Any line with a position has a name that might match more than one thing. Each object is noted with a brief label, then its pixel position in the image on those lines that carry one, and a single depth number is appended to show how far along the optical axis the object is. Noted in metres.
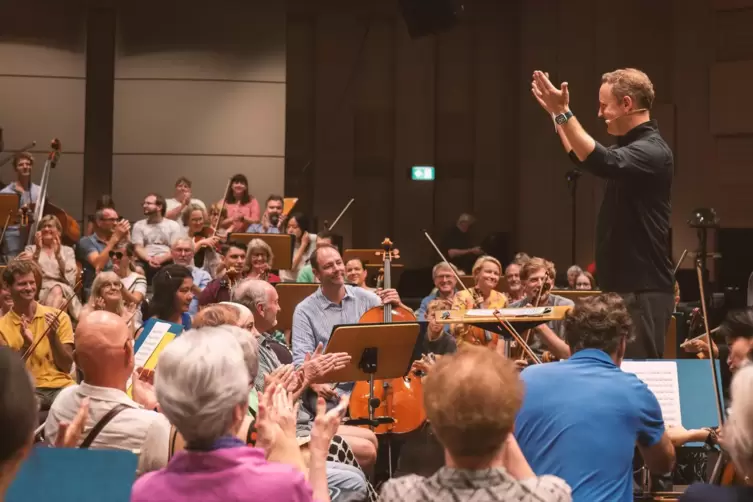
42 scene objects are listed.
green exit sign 24.29
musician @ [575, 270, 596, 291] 15.57
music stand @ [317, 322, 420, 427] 8.25
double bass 16.12
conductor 6.47
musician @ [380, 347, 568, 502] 3.45
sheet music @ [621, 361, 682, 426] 6.96
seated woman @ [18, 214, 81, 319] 14.18
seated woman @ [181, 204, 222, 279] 15.66
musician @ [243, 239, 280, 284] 13.55
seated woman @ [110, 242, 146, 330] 12.56
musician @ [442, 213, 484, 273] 21.46
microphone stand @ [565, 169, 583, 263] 20.65
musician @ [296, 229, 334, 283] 15.72
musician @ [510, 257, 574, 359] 10.86
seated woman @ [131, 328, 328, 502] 3.60
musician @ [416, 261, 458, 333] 14.36
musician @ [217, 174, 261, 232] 18.53
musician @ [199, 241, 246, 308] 11.96
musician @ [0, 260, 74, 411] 10.22
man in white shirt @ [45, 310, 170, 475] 4.81
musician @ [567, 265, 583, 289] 16.12
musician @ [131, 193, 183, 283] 16.47
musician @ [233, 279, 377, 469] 7.98
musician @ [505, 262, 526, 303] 14.16
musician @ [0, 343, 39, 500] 3.03
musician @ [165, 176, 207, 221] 18.23
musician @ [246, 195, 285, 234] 18.21
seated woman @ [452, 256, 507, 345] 12.88
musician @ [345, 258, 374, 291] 14.55
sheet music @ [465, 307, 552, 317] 7.75
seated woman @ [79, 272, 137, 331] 11.13
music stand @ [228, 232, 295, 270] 15.27
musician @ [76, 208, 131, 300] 15.18
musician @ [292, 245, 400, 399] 9.65
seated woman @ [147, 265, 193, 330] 10.59
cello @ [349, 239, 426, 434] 9.42
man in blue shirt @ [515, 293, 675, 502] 5.20
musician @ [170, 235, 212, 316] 14.16
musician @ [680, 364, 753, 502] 3.30
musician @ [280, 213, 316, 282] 16.97
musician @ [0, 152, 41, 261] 16.86
